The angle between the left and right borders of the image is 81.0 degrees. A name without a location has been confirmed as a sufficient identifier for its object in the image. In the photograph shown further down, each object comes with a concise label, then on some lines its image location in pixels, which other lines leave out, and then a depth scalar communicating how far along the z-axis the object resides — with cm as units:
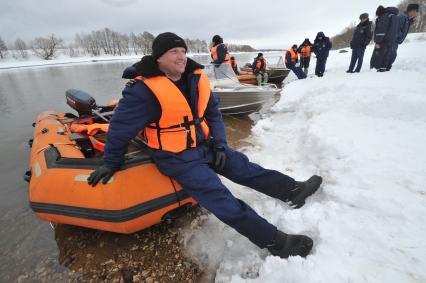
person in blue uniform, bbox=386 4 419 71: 669
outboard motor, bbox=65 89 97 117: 463
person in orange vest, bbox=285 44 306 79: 1064
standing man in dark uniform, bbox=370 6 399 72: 657
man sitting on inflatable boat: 199
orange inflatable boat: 226
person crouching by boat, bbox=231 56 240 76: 880
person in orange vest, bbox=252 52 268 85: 1030
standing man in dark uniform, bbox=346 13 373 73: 792
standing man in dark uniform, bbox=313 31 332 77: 984
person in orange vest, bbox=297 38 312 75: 1159
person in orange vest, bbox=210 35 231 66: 656
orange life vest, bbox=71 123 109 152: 336
